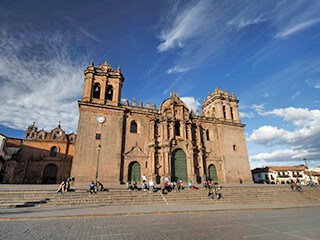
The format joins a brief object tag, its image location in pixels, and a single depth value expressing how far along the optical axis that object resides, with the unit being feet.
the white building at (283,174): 181.98
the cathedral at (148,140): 76.84
